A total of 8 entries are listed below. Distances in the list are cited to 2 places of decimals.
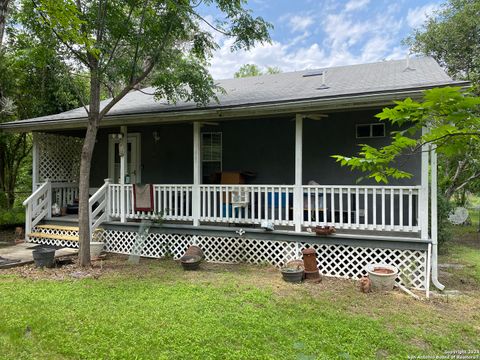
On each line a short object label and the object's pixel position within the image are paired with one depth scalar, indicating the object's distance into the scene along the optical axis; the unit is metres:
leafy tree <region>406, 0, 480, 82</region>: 12.44
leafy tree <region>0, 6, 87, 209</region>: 11.86
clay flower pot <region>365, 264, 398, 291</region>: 5.57
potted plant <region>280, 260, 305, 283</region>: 5.93
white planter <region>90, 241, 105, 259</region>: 7.59
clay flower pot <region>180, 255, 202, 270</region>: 6.66
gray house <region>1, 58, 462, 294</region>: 6.18
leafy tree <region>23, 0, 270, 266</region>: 6.47
